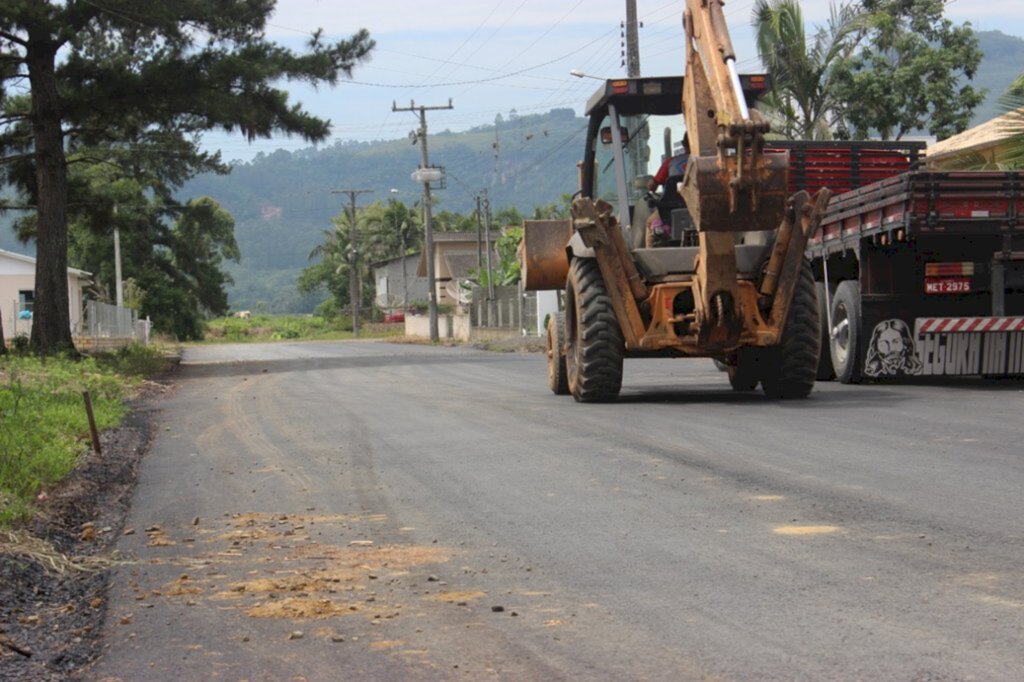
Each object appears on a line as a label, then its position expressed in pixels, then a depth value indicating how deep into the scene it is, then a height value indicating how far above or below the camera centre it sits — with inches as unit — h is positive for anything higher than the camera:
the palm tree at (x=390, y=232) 4813.0 +246.8
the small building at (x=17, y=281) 2442.2 +57.5
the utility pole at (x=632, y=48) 1318.9 +235.1
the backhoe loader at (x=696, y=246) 511.5 +20.5
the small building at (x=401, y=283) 4370.1 +62.4
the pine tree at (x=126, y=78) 1166.3 +197.4
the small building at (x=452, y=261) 3961.6 +115.7
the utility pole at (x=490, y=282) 2630.4 +35.4
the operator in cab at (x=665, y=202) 603.2 +40.8
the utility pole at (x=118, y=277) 2541.3 +61.9
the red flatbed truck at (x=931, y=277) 611.7 +5.4
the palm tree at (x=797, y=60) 1342.3 +229.4
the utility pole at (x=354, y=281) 3496.6 +59.5
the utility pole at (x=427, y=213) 2465.6 +162.1
